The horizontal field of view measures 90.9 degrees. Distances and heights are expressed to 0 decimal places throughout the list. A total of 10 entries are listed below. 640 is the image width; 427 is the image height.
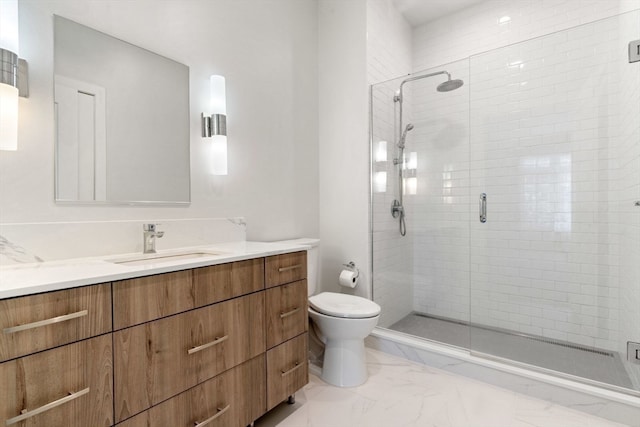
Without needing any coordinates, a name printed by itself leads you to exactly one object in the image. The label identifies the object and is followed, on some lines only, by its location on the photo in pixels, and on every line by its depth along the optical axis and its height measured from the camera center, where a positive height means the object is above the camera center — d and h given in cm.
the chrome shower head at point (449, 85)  249 +101
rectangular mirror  129 +42
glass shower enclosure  200 +5
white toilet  183 -73
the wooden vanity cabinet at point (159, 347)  80 -44
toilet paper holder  242 -43
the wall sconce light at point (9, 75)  105 +46
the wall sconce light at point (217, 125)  175 +48
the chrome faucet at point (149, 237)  144 -11
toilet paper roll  235 -50
